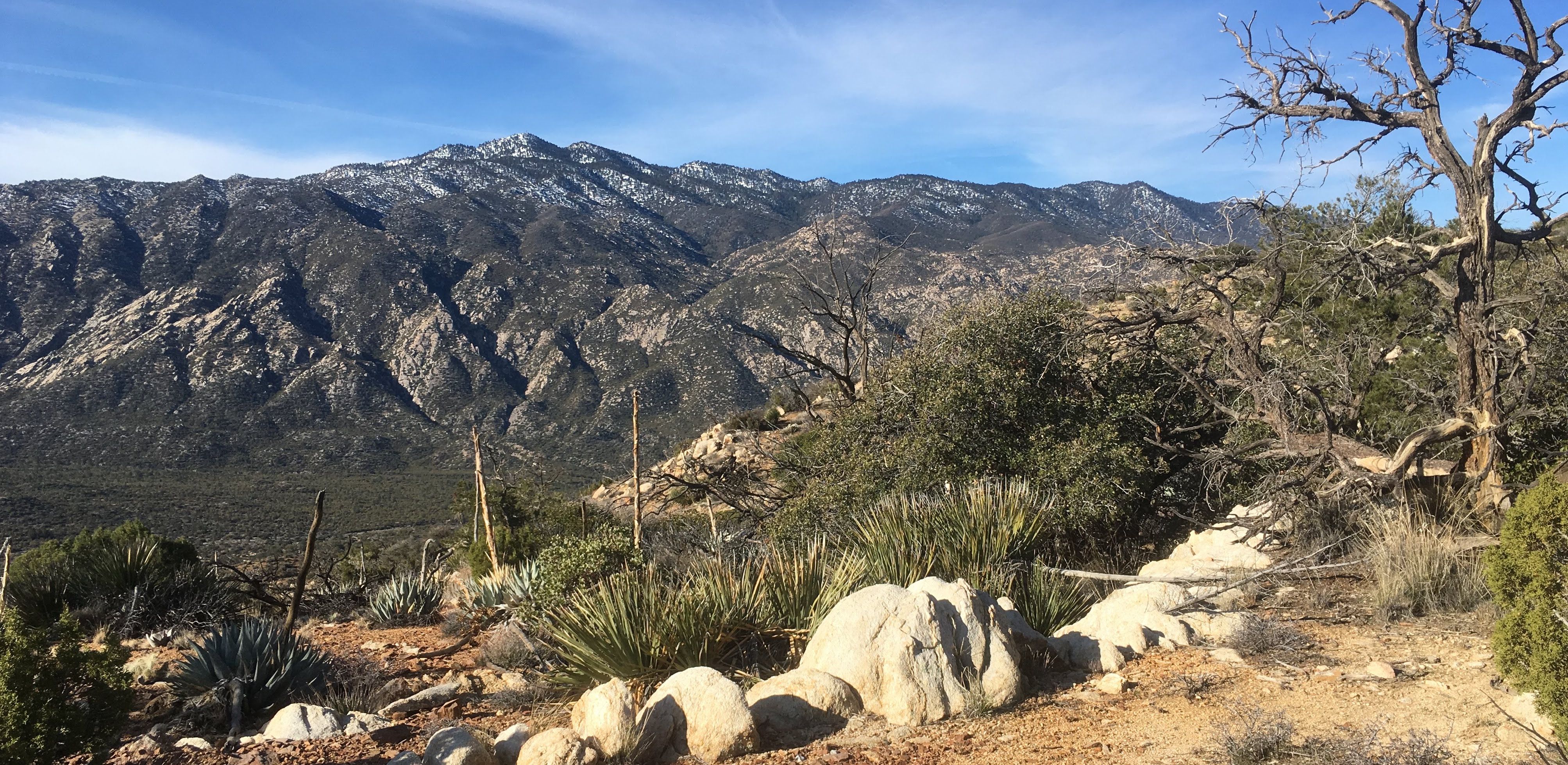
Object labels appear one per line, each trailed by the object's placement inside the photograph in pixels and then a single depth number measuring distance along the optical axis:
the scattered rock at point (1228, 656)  5.91
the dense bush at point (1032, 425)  9.44
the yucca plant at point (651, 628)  6.28
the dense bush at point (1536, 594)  3.73
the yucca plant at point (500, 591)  9.55
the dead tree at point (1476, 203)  7.61
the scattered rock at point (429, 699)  6.70
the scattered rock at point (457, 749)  4.75
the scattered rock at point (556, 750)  4.75
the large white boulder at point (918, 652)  5.33
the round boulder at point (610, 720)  4.90
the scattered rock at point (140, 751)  5.18
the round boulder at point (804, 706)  5.30
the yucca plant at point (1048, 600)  7.16
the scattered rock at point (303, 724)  5.56
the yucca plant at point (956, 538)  7.52
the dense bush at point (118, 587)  10.15
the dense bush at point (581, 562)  7.52
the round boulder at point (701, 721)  5.00
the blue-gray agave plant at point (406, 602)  10.89
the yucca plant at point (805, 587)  6.79
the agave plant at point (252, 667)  6.75
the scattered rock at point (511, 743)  5.00
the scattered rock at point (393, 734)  5.79
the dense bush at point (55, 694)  4.11
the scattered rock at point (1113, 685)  5.55
